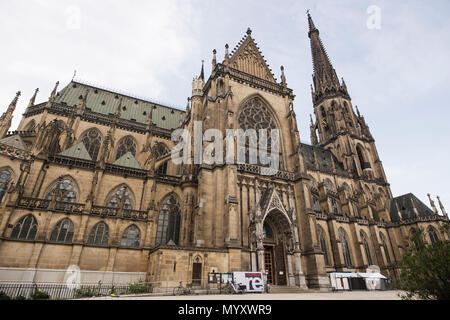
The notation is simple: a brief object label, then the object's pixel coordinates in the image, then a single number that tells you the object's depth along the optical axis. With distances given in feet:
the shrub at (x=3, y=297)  36.34
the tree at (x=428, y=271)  20.36
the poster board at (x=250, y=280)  52.60
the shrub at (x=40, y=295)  41.70
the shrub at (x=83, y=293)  48.70
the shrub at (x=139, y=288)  52.16
